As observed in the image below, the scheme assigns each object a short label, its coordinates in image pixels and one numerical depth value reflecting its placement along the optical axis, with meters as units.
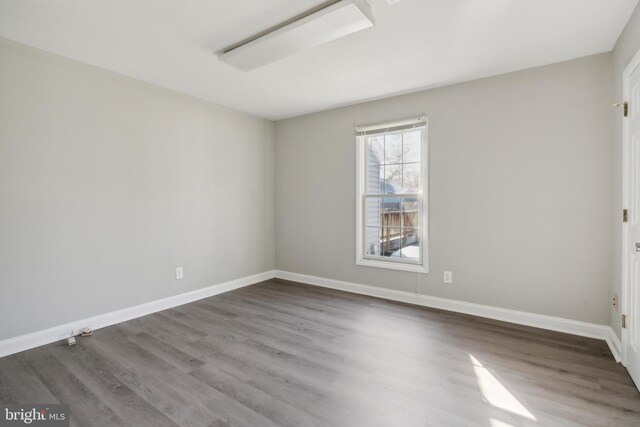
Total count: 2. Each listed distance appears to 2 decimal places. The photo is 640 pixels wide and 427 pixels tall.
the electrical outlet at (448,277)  3.48
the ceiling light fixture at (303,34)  2.04
